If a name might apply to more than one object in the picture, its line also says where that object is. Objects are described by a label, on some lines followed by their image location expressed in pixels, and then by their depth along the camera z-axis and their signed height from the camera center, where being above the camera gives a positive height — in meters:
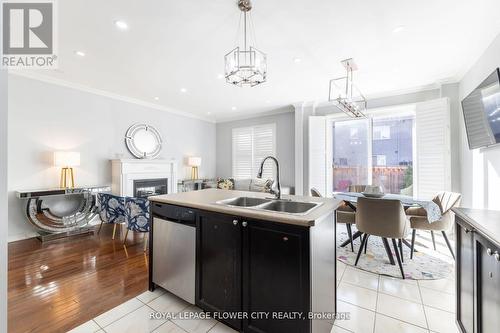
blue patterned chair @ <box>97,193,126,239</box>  3.31 -0.64
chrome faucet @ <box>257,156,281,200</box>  1.94 -0.23
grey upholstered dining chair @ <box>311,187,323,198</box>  3.25 -0.40
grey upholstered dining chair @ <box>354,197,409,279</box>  2.46 -0.60
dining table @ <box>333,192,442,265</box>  2.64 -0.49
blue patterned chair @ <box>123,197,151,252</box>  2.98 -0.65
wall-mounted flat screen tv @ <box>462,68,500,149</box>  2.17 +0.59
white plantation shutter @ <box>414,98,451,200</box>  3.70 +0.31
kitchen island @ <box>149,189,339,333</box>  1.35 -0.67
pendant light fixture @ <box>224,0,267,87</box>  1.86 +0.85
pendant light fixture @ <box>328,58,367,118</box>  2.80 +1.43
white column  5.21 +0.49
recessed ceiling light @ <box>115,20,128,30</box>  2.27 +1.49
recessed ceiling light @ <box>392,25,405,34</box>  2.32 +1.46
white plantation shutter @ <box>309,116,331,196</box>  5.03 +0.31
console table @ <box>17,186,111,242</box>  3.35 -0.71
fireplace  4.41 -0.22
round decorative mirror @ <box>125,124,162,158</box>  4.87 +0.61
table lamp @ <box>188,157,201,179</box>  6.02 +0.07
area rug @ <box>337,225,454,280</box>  2.54 -1.23
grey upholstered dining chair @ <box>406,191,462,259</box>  2.84 -0.70
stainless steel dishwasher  1.86 -0.74
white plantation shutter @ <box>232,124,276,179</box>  6.16 +0.53
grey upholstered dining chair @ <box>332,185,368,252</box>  3.11 -0.71
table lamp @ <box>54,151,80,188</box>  3.56 +0.07
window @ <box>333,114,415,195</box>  4.44 +0.29
